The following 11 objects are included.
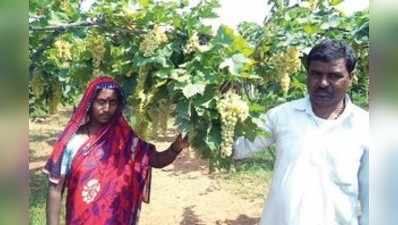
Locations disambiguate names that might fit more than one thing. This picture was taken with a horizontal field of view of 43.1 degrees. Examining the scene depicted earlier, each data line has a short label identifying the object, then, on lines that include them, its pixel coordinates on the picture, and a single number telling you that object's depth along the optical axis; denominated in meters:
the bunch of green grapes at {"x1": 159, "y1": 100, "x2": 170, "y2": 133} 2.24
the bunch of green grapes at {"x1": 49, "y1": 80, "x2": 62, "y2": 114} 2.79
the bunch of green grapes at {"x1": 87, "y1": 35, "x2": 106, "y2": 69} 2.41
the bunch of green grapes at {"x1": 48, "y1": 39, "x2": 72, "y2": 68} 2.55
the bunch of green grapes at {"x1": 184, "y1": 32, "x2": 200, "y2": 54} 2.16
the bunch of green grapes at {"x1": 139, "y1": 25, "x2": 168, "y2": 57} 2.16
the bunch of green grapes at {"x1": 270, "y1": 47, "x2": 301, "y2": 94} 2.18
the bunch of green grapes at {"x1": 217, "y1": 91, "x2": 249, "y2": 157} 2.04
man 2.06
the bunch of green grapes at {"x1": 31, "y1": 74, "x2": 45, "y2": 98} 2.67
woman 2.24
